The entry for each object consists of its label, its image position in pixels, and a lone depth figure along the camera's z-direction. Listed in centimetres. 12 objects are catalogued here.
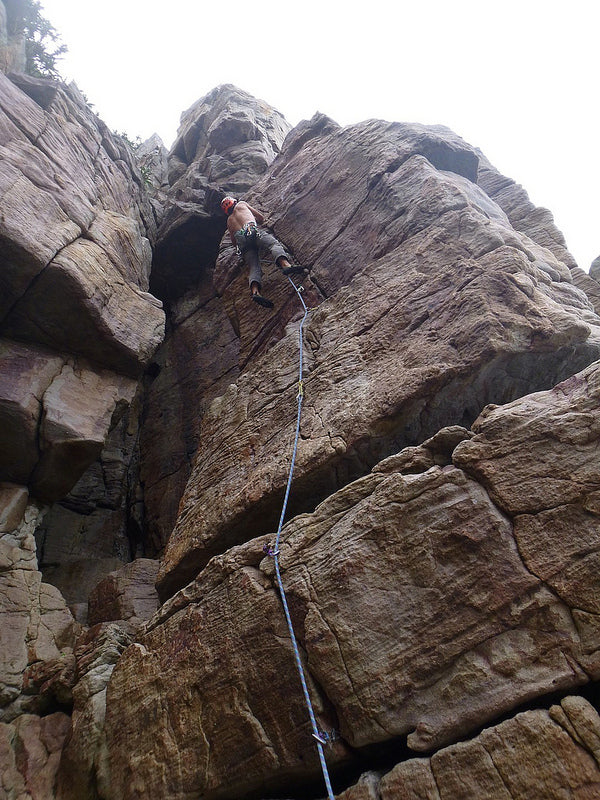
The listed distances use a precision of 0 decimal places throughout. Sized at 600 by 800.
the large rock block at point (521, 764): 266
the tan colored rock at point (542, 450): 344
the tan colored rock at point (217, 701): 379
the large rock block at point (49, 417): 715
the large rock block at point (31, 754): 462
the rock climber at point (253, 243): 870
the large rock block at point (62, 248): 726
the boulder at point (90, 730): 446
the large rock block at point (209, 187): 1357
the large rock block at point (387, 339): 498
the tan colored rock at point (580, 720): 269
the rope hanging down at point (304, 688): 310
